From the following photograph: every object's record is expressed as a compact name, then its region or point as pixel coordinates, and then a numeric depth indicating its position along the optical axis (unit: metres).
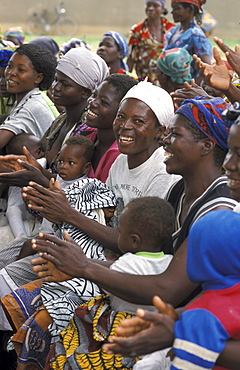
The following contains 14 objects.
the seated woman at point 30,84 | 4.92
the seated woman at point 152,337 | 1.91
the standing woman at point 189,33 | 6.65
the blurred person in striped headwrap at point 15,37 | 9.16
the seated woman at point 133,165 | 3.16
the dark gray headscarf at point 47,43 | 7.81
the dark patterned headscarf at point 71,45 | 7.11
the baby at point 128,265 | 2.61
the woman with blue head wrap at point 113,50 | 7.43
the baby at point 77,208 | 3.07
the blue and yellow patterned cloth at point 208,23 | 10.86
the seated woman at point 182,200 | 2.42
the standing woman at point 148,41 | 8.65
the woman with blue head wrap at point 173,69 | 5.31
